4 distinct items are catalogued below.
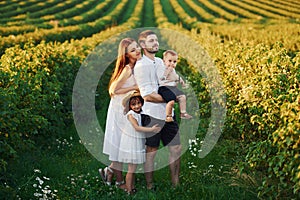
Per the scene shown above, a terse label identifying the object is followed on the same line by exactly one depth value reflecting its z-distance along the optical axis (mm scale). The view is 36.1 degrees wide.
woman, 5238
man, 4926
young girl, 5214
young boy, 4977
